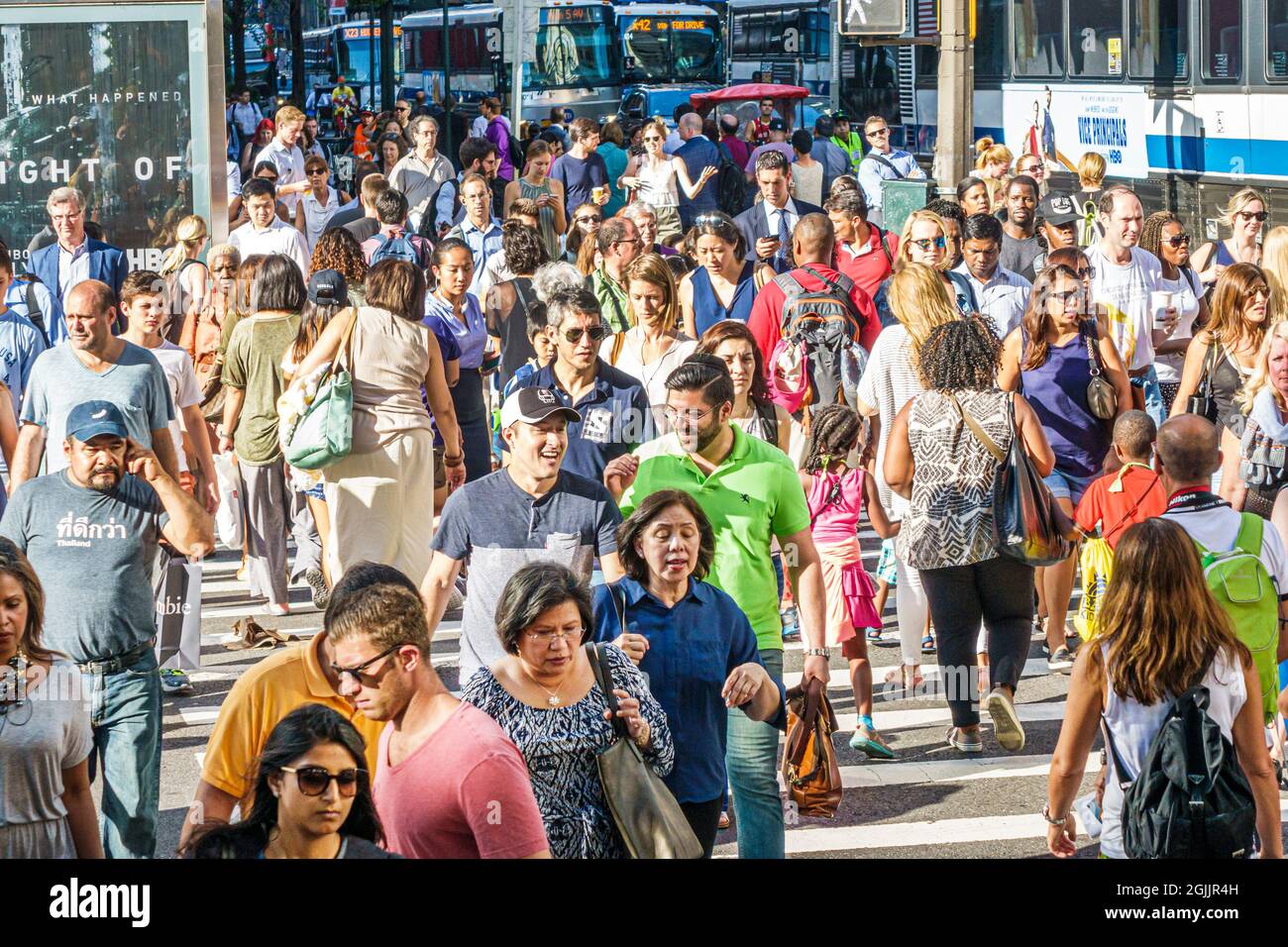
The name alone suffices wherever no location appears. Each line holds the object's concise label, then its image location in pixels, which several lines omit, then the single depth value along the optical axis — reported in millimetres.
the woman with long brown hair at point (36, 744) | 5238
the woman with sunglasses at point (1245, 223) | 11883
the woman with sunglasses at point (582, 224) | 13367
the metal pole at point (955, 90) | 16062
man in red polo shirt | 11695
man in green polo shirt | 6770
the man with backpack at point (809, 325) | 10039
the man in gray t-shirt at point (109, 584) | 6137
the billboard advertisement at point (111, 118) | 13336
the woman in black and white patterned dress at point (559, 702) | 5066
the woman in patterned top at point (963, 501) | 7883
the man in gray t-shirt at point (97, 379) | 7805
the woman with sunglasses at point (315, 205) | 16547
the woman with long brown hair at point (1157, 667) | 5301
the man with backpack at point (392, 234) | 12797
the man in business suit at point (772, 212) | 13242
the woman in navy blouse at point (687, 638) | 5824
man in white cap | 6582
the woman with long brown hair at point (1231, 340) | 9570
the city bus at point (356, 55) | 53875
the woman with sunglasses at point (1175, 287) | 11219
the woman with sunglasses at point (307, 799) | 4395
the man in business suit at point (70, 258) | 11992
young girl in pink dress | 8383
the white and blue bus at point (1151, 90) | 18438
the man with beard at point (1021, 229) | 12656
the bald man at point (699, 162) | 18266
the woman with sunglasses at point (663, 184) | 17828
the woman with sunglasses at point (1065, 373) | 9352
